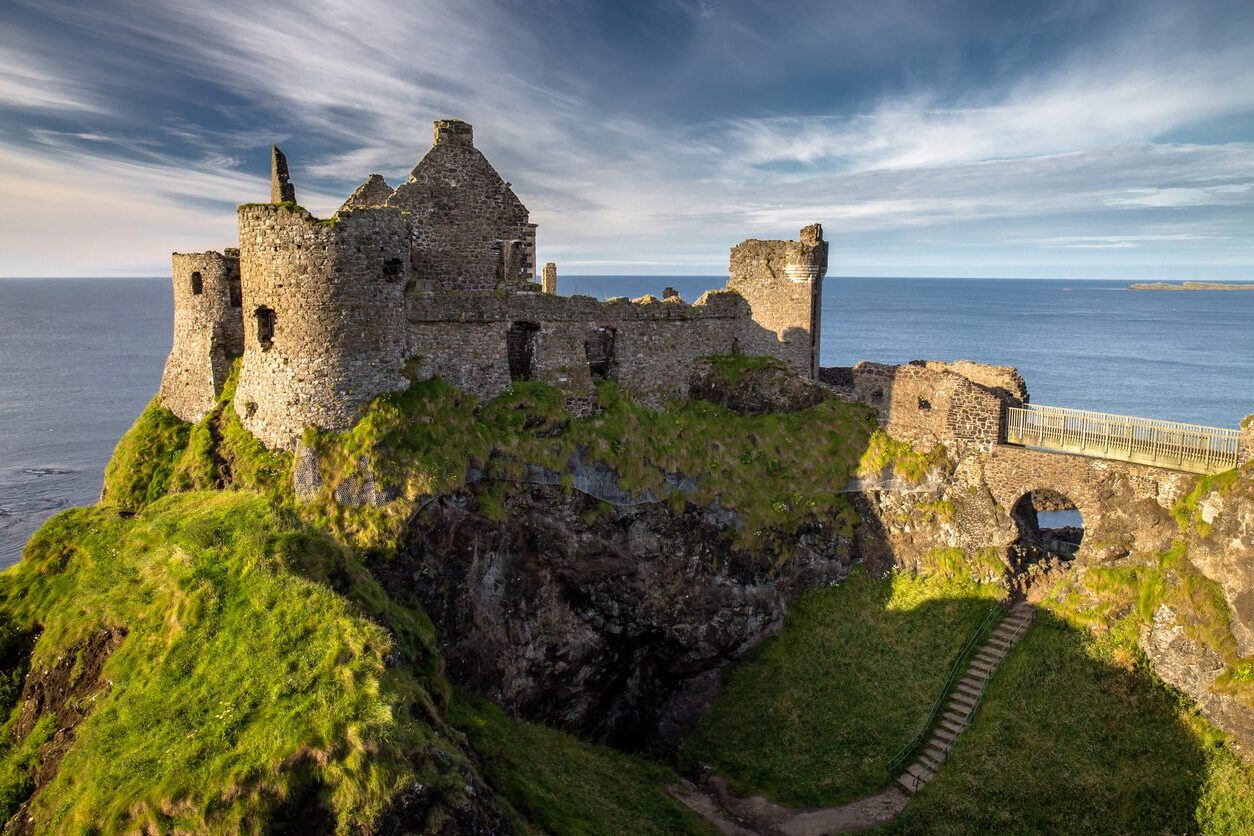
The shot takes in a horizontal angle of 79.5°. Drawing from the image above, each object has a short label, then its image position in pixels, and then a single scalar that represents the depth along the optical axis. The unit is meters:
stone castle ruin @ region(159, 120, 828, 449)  21.91
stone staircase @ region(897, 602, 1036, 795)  23.39
